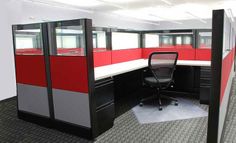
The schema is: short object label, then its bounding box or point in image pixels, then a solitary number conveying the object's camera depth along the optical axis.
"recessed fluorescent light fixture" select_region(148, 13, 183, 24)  9.82
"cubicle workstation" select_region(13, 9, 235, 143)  2.03
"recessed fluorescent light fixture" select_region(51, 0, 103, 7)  6.33
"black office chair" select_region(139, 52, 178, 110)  2.92
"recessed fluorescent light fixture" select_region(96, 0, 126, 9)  6.24
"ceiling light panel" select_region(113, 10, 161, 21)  8.81
